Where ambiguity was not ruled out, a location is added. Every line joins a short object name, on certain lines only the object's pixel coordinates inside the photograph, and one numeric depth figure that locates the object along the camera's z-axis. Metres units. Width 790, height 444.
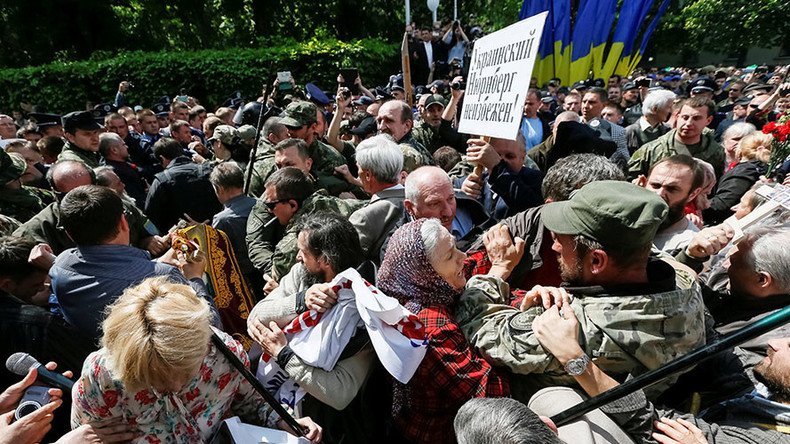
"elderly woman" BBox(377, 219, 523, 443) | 1.90
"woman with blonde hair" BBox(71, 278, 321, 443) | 1.58
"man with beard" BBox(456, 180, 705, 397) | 1.63
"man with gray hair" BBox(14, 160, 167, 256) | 3.47
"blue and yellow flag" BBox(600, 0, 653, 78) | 11.41
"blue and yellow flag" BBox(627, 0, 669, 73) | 10.59
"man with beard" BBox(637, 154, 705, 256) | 2.94
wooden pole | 5.96
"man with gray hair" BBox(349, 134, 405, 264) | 3.07
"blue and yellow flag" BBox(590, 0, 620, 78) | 11.45
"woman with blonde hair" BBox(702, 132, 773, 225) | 4.20
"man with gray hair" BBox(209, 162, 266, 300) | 3.83
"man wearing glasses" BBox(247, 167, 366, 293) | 3.10
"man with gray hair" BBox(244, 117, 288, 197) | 4.69
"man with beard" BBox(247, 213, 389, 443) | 2.00
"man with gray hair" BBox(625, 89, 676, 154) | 5.60
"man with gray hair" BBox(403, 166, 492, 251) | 2.81
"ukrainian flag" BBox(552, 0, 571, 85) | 11.82
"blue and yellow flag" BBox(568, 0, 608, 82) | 11.66
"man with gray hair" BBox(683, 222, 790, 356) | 2.07
